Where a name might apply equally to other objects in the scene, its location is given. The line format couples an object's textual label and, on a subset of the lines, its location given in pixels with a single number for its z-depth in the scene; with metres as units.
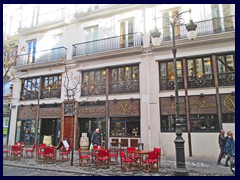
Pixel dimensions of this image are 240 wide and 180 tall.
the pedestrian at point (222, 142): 9.93
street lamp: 8.09
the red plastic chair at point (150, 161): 8.36
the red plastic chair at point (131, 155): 9.08
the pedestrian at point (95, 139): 12.23
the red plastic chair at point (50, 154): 10.44
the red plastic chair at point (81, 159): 9.49
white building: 12.89
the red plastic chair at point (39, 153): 11.05
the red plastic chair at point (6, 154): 11.73
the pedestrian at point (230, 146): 8.97
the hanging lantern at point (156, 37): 9.50
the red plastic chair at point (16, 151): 11.40
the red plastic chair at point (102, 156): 9.08
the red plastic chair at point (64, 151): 11.07
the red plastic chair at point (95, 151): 9.49
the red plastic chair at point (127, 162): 8.49
